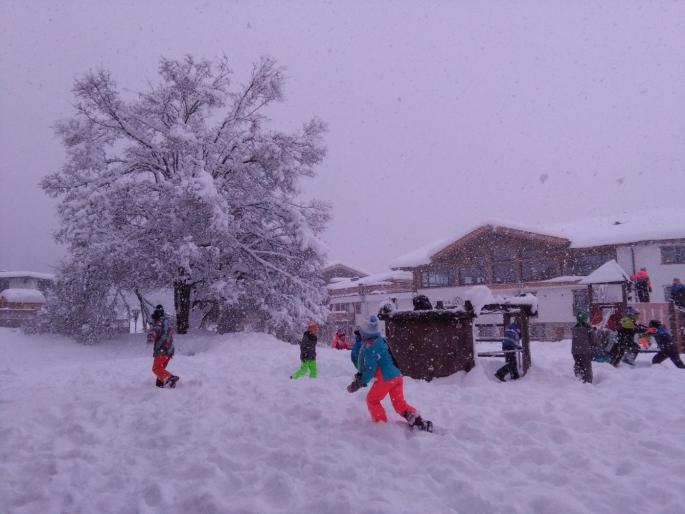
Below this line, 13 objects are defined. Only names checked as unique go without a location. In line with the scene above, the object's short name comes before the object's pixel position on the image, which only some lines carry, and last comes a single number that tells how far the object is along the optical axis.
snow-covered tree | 16.41
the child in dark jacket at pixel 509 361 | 9.07
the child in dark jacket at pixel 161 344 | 8.33
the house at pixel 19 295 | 21.64
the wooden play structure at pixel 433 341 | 8.91
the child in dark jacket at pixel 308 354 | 9.85
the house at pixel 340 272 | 46.41
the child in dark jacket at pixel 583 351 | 8.57
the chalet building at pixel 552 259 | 25.47
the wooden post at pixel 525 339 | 9.44
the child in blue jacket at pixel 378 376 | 5.72
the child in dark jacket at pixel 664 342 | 10.39
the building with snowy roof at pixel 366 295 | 36.09
